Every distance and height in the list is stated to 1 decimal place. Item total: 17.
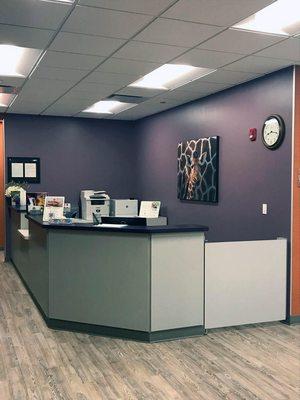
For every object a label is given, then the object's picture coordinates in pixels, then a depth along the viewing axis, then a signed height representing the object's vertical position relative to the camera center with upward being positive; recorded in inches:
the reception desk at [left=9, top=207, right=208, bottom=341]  116.6 -23.6
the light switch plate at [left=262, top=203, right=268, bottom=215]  142.4 -5.9
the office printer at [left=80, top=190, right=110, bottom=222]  221.1 -6.7
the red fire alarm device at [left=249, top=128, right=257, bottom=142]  147.4 +17.9
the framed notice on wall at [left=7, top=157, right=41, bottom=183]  226.2 +9.7
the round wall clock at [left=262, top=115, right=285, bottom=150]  134.2 +17.3
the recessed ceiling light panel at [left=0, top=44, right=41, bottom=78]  122.6 +36.9
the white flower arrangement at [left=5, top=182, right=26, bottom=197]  214.1 +0.6
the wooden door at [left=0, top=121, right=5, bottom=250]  248.1 -4.2
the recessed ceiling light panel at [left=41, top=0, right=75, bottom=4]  85.9 +35.2
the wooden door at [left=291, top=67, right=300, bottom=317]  130.4 -7.8
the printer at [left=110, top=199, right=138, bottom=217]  222.1 -8.6
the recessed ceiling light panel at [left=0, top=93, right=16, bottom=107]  180.1 +36.8
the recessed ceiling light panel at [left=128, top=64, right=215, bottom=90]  141.4 +37.2
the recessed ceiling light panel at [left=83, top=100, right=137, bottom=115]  200.1 +37.7
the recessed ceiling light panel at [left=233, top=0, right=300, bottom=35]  95.9 +37.0
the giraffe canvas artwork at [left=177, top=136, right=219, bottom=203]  170.2 +7.9
